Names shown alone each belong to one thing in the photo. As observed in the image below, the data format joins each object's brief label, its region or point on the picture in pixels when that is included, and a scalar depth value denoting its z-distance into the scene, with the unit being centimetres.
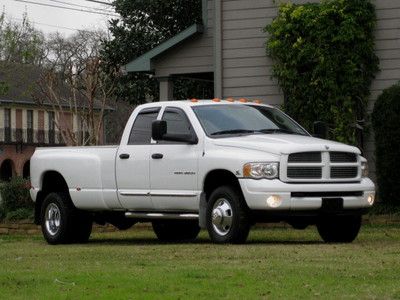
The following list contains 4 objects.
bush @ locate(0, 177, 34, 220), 2425
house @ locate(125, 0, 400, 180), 2411
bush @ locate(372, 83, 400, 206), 2172
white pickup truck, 1587
